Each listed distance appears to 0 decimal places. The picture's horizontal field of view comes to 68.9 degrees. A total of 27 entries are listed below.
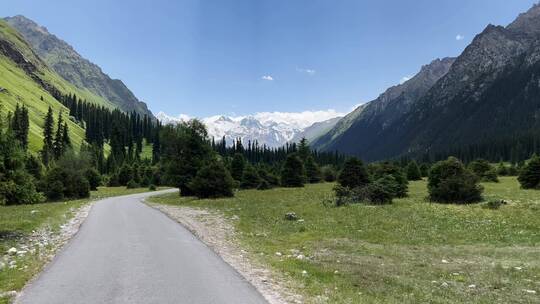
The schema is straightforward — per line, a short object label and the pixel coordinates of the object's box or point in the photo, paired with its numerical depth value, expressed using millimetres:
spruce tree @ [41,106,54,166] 129612
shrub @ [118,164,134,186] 116312
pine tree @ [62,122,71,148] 140125
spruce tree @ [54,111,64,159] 134612
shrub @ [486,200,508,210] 32281
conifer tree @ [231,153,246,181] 82812
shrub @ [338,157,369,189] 53094
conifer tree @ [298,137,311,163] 111925
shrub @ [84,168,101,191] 98075
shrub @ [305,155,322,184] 92256
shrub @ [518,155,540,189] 52000
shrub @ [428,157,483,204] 38625
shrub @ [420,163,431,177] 104562
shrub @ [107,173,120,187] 117875
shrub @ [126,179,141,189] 104562
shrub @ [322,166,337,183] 98350
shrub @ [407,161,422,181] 90250
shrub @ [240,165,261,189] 74312
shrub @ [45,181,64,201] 59594
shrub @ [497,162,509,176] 97600
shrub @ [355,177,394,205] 39250
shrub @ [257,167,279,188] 74812
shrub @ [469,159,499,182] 72438
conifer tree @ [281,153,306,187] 75625
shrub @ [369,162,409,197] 40797
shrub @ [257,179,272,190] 72562
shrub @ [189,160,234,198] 52750
